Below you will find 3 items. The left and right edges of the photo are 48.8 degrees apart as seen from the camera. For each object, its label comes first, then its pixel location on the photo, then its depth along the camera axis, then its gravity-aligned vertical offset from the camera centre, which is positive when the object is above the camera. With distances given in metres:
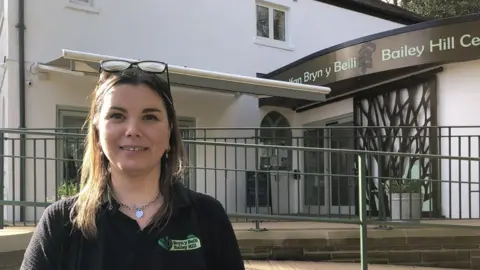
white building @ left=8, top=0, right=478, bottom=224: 7.96 +1.44
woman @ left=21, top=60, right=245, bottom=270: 1.42 -0.19
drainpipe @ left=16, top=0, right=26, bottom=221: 7.93 +1.21
